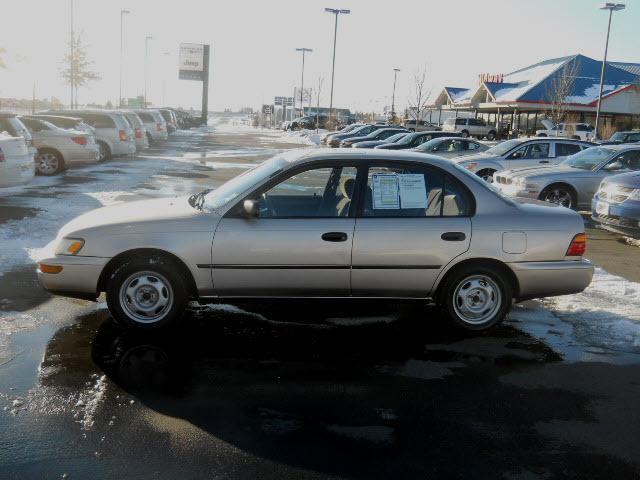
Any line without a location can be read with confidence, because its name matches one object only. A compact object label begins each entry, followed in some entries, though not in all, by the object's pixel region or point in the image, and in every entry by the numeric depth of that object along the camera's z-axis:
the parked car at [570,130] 48.34
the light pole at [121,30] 59.79
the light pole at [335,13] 51.19
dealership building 56.06
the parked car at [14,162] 12.31
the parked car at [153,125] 35.53
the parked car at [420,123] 61.02
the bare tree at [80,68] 61.12
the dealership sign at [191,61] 81.31
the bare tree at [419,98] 62.40
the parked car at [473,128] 57.50
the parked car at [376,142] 27.48
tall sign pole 81.38
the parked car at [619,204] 10.27
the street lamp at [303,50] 74.41
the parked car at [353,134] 37.31
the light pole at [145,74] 79.88
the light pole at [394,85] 83.28
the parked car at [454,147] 20.20
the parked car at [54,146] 18.19
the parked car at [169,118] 45.50
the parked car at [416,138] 23.32
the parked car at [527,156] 16.17
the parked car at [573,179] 13.23
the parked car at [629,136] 35.98
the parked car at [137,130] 26.97
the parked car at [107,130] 23.38
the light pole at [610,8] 39.06
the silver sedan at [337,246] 5.75
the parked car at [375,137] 31.75
